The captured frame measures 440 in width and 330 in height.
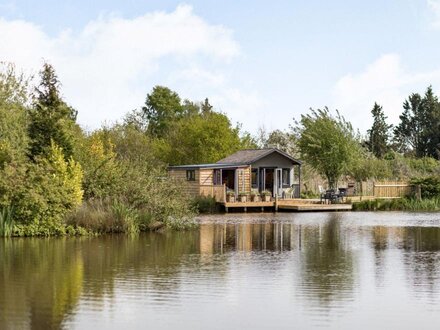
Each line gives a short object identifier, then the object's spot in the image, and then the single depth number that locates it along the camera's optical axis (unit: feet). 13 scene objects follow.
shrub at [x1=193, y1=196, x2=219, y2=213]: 133.69
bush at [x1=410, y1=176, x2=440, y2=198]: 149.89
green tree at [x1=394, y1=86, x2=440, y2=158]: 279.08
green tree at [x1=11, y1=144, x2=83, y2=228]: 77.05
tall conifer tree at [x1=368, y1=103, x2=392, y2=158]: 277.33
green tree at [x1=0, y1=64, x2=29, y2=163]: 86.38
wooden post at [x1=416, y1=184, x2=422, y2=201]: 148.77
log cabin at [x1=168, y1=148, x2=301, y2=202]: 144.57
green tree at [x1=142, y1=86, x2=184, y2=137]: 272.23
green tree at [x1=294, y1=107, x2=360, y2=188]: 173.88
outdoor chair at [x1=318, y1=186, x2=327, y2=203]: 147.08
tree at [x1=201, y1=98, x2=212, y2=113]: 280.92
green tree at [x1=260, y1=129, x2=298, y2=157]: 227.61
